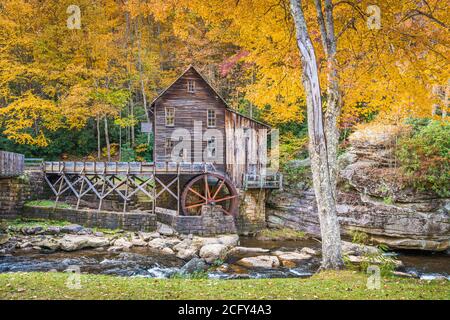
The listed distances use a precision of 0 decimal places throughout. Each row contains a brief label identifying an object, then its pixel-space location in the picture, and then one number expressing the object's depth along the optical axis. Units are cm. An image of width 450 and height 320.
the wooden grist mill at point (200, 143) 2262
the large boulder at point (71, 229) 1728
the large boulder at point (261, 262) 1322
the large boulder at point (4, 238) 1495
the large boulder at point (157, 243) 1620
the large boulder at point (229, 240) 1730
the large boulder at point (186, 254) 1473
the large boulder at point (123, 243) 1580
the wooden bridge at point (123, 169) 2023
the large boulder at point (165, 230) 1850
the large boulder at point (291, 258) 1368
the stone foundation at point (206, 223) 1894
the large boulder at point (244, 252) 1506
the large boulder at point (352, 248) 1455
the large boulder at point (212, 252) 1434
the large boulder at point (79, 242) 1510
